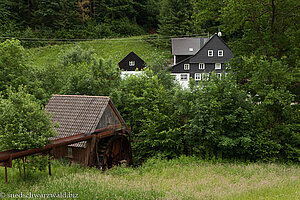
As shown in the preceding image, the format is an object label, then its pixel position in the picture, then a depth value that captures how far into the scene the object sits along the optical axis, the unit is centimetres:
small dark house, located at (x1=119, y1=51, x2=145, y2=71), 4231
